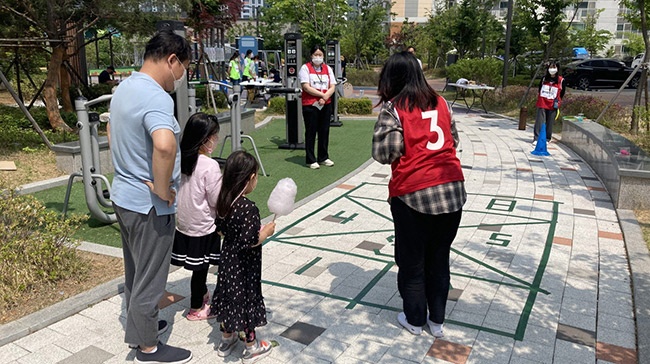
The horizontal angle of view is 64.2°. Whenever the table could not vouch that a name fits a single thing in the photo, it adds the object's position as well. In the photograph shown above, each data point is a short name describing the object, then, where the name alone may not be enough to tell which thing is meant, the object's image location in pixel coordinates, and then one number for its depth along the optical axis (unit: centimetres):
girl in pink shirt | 304
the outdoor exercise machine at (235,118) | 671
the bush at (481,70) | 1731
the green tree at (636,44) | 3072
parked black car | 2389
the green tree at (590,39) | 2823
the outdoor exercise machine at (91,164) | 479
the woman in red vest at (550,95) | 976
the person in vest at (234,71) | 1608
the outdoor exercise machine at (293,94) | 950
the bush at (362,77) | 2854
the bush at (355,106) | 1473
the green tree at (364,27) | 2908
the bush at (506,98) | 1507
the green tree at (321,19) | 2736
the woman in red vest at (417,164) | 298
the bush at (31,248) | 356
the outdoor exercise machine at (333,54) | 1397
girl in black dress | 284
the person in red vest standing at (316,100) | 766
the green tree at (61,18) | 862
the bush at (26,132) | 827
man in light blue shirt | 251
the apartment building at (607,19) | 5219
